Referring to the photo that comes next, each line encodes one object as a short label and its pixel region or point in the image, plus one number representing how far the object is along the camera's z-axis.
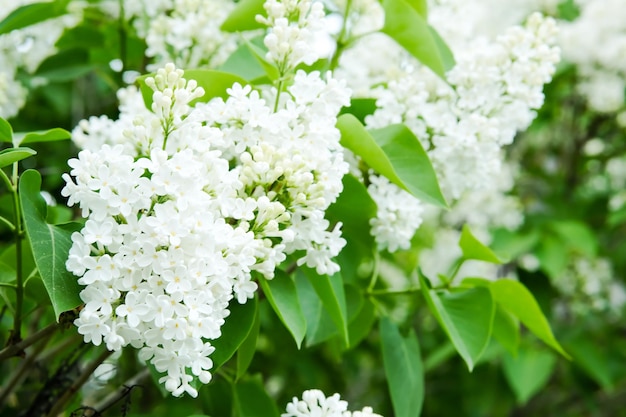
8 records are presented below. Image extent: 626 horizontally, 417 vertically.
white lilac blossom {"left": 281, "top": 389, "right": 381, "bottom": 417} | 0.98
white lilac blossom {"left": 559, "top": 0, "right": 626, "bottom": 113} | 1.52
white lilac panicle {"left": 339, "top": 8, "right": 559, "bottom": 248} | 1.09
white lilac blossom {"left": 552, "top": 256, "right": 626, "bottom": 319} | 1.60
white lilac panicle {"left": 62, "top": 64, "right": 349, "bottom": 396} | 0.94
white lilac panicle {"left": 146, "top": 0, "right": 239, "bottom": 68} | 1.16
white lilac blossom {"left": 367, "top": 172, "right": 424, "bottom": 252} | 1.07
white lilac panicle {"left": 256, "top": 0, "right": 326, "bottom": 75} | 1.00
